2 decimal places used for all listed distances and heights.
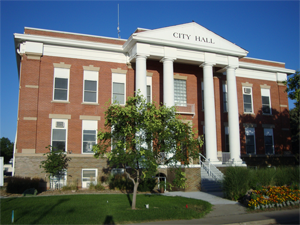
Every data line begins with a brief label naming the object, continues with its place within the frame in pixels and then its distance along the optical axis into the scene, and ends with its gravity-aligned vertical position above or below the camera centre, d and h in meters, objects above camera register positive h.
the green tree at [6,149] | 77.94 +1.72
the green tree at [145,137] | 12.18 +0.78
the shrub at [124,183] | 18.17 -1.87
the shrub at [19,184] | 17.14 -1.77
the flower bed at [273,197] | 13.00 -2.02
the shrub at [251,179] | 14.98 -1.38
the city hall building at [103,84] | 20.80 +5.59
